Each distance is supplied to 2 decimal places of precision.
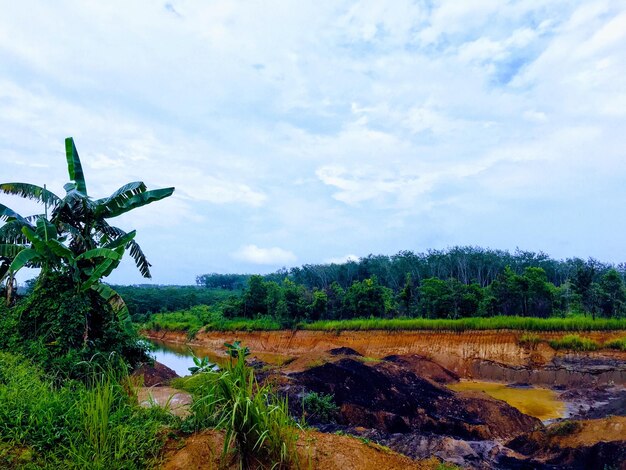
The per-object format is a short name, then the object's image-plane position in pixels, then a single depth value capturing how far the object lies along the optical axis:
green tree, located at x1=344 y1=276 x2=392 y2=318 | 37.31
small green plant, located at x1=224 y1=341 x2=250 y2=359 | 4.35
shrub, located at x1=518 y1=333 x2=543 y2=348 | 26.34
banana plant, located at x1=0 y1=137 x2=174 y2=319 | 8.30
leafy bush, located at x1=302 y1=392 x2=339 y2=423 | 13.05
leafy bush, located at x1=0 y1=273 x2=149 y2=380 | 7.52
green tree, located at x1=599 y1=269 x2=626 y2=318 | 28.59
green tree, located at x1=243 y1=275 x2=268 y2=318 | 44.09
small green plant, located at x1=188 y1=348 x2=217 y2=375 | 4.77
